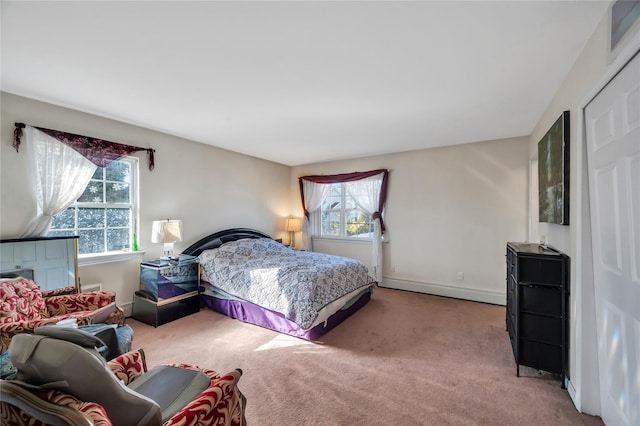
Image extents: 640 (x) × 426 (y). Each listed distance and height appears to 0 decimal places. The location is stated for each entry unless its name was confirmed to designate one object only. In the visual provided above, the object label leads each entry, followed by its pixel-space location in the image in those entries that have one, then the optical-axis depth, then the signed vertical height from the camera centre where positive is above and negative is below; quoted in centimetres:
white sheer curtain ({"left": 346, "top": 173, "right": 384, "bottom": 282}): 456 +26
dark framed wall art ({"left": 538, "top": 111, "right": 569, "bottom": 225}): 191 +33
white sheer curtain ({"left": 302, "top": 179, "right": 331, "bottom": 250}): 530 +34
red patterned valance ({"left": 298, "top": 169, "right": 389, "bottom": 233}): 457 +69
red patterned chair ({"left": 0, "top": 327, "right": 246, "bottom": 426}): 74 -57
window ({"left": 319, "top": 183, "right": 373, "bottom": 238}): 494 -3
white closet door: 121 -11
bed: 271 -80
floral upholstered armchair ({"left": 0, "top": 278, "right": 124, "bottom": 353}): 162 -66
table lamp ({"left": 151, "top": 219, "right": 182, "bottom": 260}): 316 -17
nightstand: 301 -90
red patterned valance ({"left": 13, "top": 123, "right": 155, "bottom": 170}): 253 +78
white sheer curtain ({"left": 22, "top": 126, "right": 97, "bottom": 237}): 251 +43
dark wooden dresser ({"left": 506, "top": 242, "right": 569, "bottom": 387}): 193 -73
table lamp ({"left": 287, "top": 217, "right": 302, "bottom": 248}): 538 -18
